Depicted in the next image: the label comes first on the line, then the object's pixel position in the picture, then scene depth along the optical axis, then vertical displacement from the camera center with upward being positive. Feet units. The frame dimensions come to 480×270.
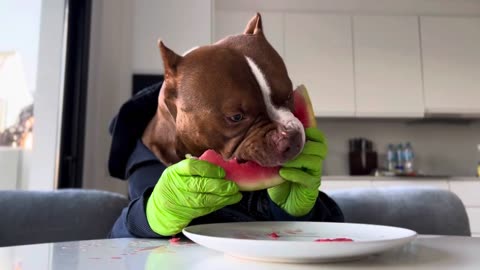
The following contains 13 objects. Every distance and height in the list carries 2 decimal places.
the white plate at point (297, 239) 1.69 -0.27
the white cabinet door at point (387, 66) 12.28 +2.99
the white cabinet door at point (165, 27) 11.73 +3.91
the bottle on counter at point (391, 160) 12.61 +0.50
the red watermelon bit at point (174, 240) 2.74 -0.37
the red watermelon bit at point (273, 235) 2.45 -0.30
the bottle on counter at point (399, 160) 12.49 +0.50
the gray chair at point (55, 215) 4.40 -0.36
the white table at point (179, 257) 1.83 -0.35
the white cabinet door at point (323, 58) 12.21 +3.20
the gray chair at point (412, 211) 4.82 -0.34
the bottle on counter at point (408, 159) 12.41 +0.52
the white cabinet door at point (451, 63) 12.35 +3.09
